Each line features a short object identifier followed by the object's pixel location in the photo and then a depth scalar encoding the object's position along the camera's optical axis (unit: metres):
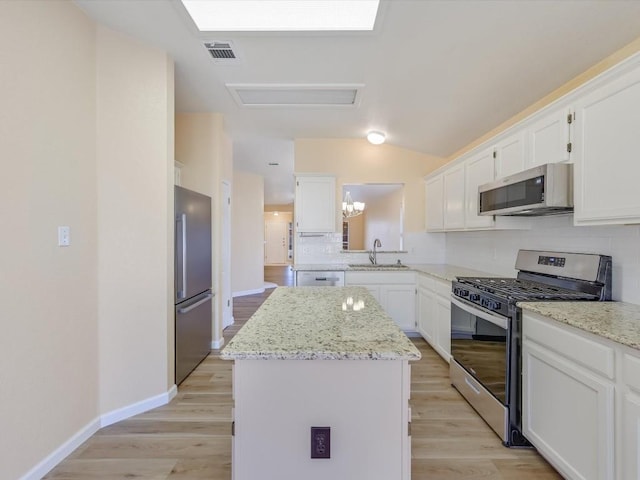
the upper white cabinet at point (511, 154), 2.33
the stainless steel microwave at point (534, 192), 1.92
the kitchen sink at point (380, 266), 3.87
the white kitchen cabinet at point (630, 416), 1.22
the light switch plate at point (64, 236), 1.82
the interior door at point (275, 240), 13.19
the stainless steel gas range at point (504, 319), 1.90
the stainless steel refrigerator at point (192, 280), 2.61
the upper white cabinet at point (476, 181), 2.77
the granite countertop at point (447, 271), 3.07
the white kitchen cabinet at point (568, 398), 1.35
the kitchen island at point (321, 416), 1.16
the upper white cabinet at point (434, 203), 3.78
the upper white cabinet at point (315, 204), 4.17
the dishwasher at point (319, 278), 3.81
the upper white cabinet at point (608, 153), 1.50
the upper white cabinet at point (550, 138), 1.91
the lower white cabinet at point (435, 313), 2.98
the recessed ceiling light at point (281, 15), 1.94
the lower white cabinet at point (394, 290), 3.79
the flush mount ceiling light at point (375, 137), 3.93
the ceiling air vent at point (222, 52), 2.24
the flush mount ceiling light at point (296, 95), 2.78
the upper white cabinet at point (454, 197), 3.28
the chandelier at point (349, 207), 4.41
